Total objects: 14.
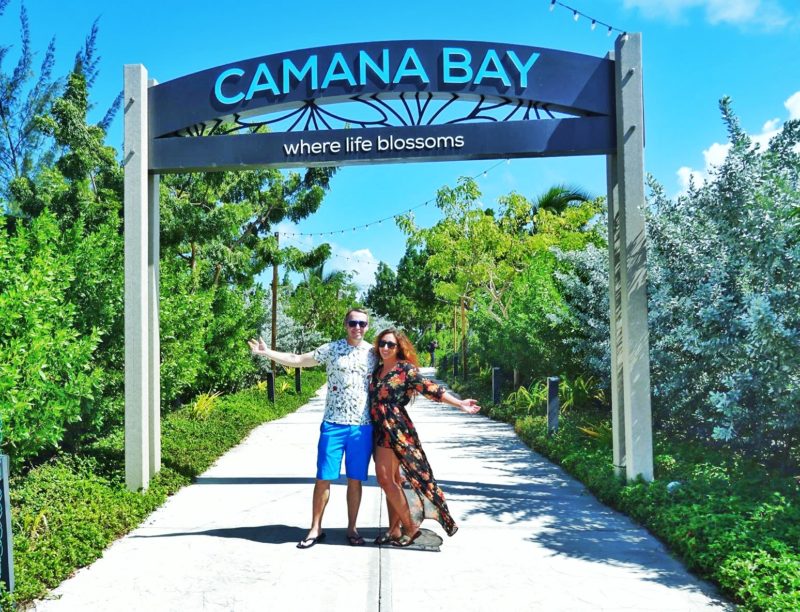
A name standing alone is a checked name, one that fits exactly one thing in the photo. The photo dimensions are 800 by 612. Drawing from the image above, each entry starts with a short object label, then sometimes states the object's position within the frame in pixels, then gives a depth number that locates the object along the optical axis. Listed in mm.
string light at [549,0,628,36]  7802
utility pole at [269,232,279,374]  21188
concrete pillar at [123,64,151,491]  6727
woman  4902
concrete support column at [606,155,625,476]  6812
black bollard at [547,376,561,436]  9805
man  4938
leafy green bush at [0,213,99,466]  5852
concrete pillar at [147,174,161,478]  7020
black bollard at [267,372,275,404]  16344
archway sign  6555
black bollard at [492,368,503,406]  15445
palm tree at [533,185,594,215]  24938
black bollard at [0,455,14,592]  4051
